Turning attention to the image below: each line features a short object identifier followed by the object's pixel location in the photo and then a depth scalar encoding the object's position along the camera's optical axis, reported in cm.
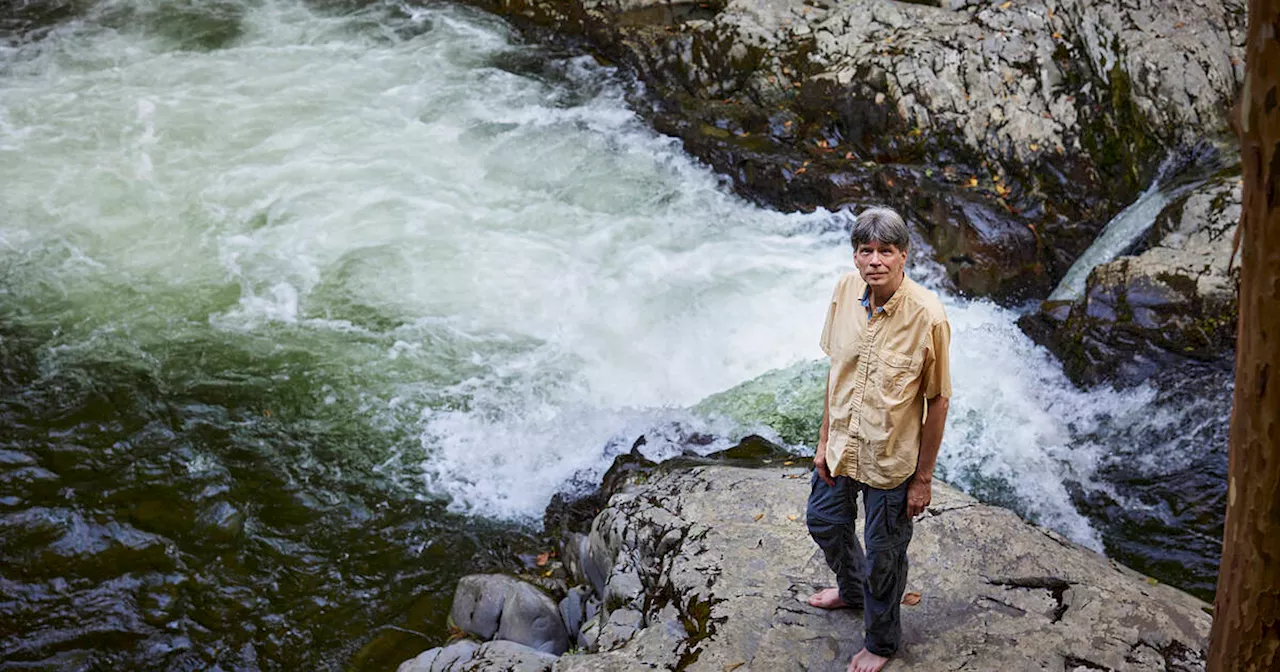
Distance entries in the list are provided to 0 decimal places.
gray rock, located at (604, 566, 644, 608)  526
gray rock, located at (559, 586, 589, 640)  585
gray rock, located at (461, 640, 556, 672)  502
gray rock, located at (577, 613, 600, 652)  517
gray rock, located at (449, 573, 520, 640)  606
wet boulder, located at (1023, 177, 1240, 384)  776
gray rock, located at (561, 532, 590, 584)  616
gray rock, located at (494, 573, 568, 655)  575
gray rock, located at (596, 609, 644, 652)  498
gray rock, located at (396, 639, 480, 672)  542
